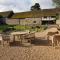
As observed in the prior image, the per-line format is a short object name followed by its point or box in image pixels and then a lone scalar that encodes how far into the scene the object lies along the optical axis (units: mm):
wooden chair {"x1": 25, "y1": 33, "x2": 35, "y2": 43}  4647
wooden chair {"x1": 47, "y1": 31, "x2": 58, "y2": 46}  4423
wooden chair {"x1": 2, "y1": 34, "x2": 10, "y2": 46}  4472
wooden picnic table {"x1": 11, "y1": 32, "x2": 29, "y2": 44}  4692
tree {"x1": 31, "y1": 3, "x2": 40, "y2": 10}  31775
